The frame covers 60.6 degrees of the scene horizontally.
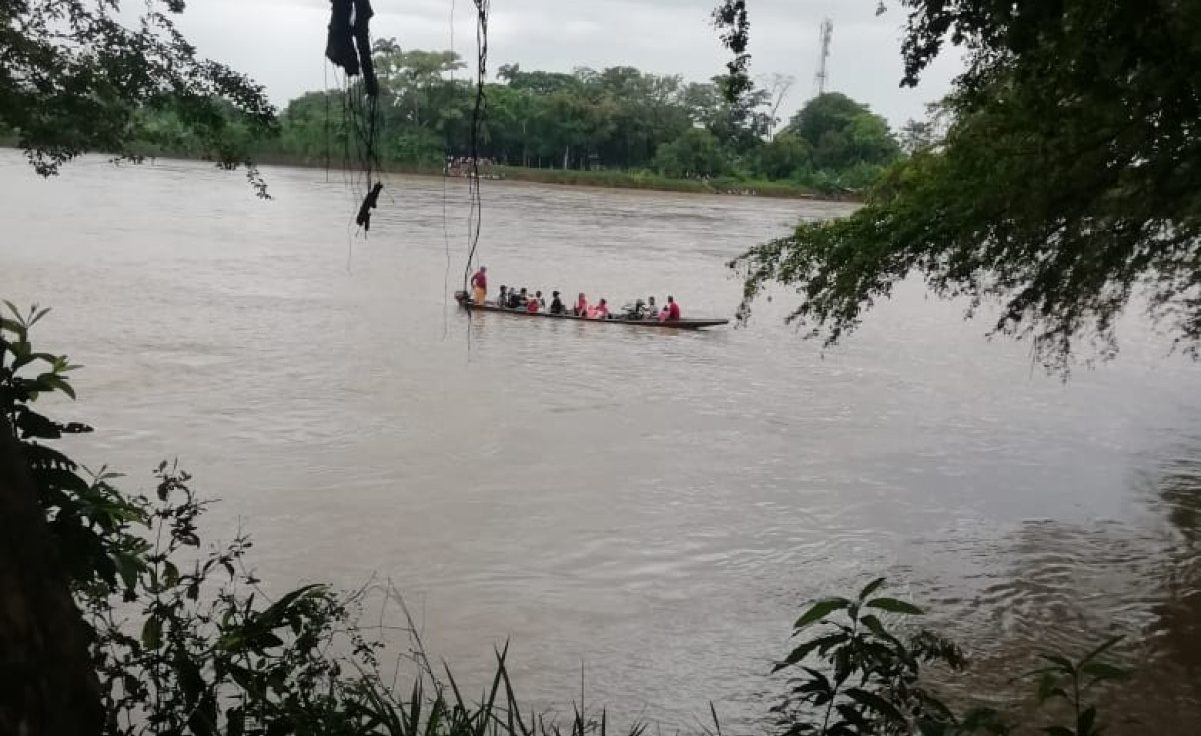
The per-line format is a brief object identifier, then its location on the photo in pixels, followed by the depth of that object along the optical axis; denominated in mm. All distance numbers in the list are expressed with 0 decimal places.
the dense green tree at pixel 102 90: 6625
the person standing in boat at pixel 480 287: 22359
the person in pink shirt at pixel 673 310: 21703
